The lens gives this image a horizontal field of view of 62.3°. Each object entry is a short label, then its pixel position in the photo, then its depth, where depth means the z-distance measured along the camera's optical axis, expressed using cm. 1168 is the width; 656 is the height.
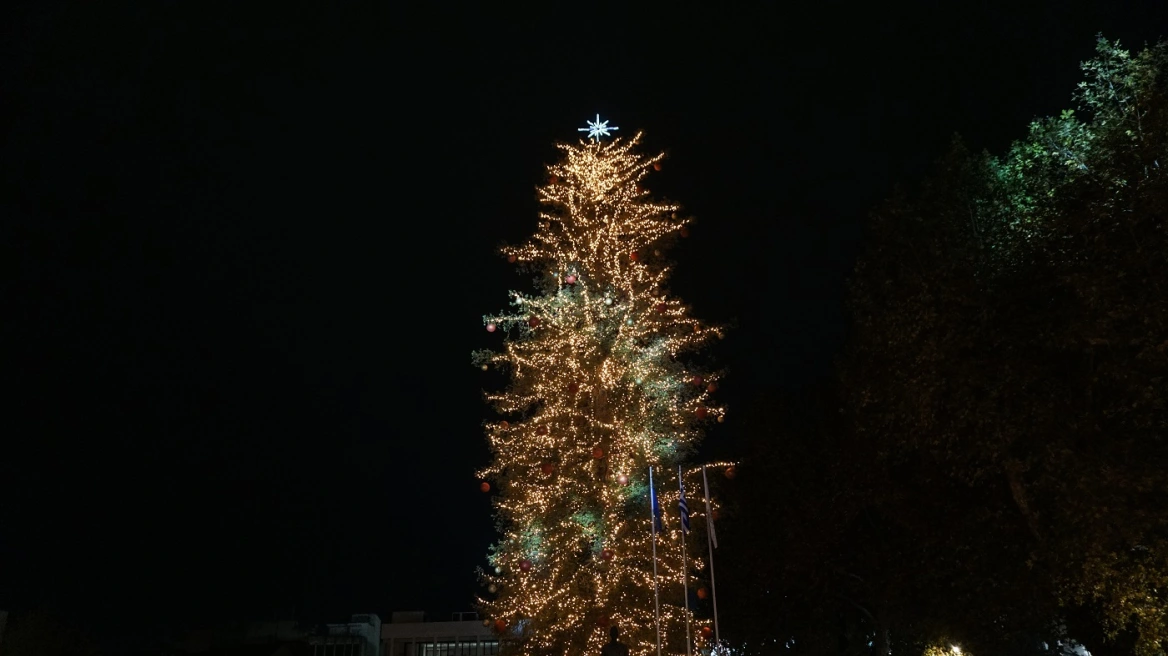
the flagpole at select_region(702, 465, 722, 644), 1570
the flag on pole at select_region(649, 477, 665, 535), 1641
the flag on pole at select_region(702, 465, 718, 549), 1571
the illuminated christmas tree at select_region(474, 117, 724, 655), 1756
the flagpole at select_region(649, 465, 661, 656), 1519
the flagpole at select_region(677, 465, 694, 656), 1556
